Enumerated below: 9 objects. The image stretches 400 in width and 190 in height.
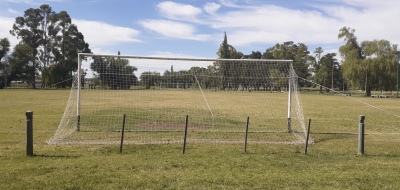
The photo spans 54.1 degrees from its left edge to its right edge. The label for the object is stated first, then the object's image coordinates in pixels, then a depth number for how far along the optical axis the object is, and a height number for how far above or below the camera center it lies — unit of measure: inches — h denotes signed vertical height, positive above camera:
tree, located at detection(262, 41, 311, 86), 4023.1 +325.0
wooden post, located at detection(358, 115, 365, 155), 380.8 -51.1
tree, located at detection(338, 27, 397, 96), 2598.4 +123.8
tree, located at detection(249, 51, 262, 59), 5172.2 +402.5
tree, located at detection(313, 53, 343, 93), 3846.0 +131.0
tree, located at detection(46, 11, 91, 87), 3385.8 +340.8
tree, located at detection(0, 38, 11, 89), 3138.0 +149.9
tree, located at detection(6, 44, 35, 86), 3179.1 +148.0
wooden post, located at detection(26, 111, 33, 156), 346.9 -47.1
